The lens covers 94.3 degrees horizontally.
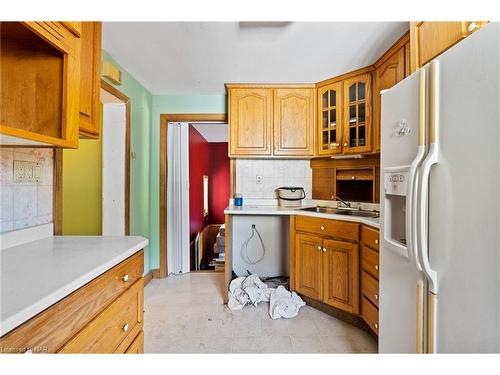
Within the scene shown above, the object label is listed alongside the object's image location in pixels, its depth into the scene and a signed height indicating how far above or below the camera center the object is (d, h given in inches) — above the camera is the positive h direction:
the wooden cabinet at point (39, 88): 37.3 +16.2
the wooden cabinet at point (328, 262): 72.9 -25.2
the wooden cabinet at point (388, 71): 67.1 +37.5
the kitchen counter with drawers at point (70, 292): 21.2 -11.7
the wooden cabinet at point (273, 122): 101.9 +29.4
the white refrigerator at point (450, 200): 25.5 -1.2
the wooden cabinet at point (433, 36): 38.4 +28.6
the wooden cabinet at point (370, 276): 62.5 -24.7
